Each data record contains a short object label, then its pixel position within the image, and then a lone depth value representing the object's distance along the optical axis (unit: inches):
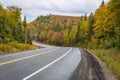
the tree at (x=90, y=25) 3645.4
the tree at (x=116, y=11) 1481.7
